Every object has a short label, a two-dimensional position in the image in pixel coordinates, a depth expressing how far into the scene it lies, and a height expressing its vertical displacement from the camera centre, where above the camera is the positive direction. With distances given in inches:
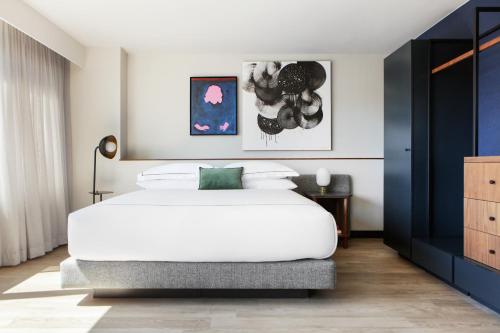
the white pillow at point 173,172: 139.6 -6.2
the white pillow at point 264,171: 139.2 -6.1
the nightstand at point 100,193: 142.6 -14.5
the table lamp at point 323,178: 151.1 -9.8
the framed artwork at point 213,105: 166.7 +23.8
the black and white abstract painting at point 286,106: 166.2 +23.2
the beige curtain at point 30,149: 116.3 +3.0
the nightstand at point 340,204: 144.9 -21.5
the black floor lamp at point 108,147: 141.2 +4.0
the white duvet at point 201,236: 80.5 -18.1
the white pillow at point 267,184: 136.7 -11.1
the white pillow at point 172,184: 136.8 -10.8
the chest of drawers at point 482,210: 76.0 -12.7
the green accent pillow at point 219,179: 131.2 -8.8
